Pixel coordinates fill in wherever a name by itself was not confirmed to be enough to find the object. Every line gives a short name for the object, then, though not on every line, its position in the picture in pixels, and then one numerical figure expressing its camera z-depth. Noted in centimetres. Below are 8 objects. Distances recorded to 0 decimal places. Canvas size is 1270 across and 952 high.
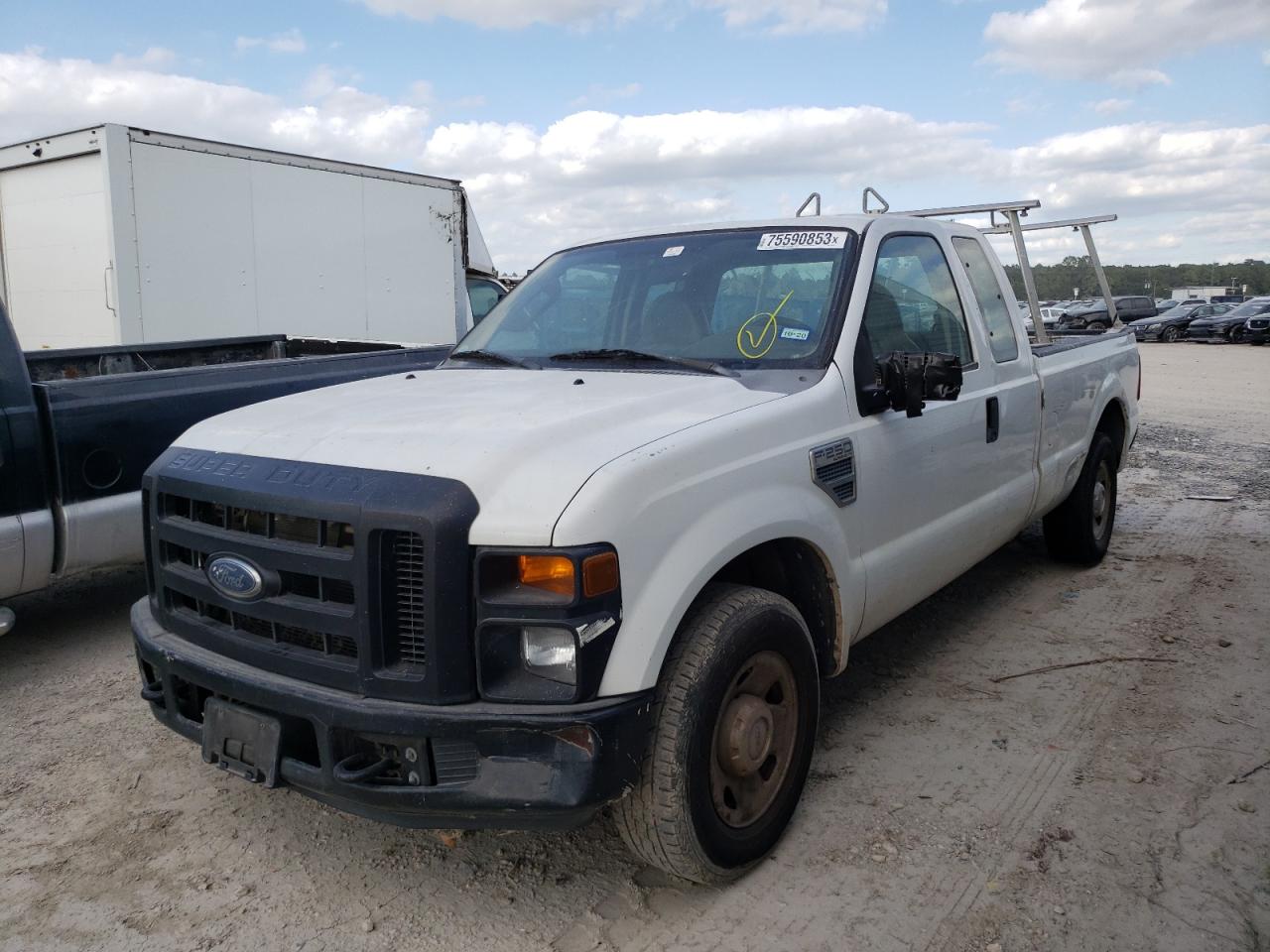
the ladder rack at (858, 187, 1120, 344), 566
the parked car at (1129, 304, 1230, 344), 3578
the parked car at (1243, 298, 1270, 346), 3162
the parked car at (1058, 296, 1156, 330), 3319
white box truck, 921
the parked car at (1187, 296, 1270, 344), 3284
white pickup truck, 241
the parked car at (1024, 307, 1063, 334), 3450
